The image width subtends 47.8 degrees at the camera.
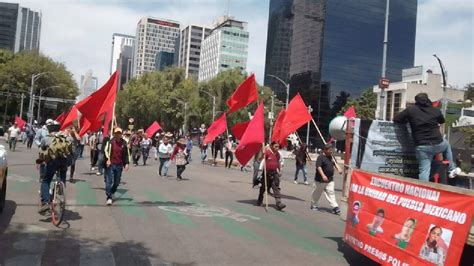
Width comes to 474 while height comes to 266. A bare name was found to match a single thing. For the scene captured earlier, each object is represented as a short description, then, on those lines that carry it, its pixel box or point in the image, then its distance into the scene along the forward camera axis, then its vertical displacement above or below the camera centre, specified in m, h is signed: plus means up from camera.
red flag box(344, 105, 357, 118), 14.48 +1.23
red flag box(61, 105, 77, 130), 16.78 +0.59
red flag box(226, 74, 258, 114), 13.91 +1.40
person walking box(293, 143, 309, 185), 20.26 -0.21
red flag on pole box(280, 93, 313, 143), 13.04 +0.85
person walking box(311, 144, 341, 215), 12.38 -0.51
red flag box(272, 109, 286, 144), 13.32 +0.63
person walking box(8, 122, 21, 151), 28.25 -0.22
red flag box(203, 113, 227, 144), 16.56 +0.58
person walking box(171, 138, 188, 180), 18.39 -0.42
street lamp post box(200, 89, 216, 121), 68.20 +5.36
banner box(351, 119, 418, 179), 7.85 +0.14
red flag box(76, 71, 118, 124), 11.73 +0.78
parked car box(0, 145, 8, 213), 9.18 -0.77
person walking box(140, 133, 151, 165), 25.83 -0.30
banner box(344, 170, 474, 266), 5.20 -0.67
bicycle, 8.84 -1.15
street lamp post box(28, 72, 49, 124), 67.95 +3.65
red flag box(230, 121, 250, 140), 14.09 +0.50
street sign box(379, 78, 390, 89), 25.05 +3.57
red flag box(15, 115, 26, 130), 33.07 +0.63
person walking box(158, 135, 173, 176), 19.36 -0.39
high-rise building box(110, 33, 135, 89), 186.38 +27.24
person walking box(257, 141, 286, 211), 12.30 -0.41
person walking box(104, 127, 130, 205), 11.54 -0.46
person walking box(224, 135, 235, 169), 26.92 -0.34
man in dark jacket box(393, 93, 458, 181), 7.33 +0.43
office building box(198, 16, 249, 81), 141.38 +27.39
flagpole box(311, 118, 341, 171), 12.19 -0.15
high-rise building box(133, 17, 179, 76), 187.12 +35.72
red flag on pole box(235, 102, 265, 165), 12.43 +0.23
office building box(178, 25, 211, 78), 166.75 +31.49
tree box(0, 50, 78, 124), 75.44 +8.10
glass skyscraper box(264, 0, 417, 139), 91.62 +21.38
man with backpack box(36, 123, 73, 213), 9.49 -0.44
